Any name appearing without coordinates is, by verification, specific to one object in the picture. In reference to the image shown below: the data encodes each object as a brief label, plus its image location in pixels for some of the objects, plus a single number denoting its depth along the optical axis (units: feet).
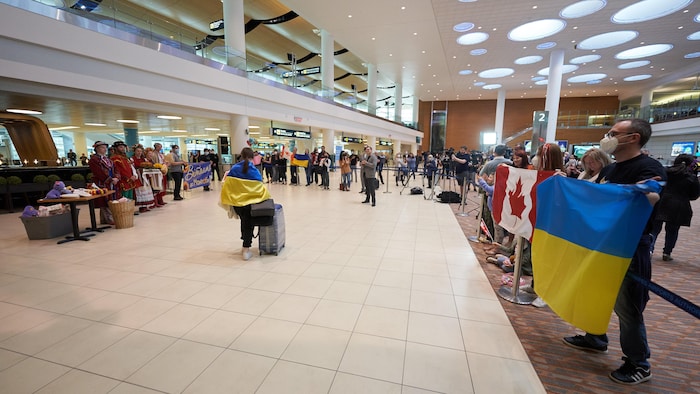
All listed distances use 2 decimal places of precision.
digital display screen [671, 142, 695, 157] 60.70
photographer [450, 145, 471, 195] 25.44
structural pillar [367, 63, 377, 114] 76.59
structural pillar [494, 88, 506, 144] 93.35
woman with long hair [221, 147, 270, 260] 12.42
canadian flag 9.79
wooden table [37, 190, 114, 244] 15.08
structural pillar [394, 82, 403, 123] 93.90
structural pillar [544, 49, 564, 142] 53.88
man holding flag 5.98
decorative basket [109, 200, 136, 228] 18.35
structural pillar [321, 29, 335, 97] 55.62
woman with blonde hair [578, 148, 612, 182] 9.91
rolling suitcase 13.73
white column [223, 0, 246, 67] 37.99
